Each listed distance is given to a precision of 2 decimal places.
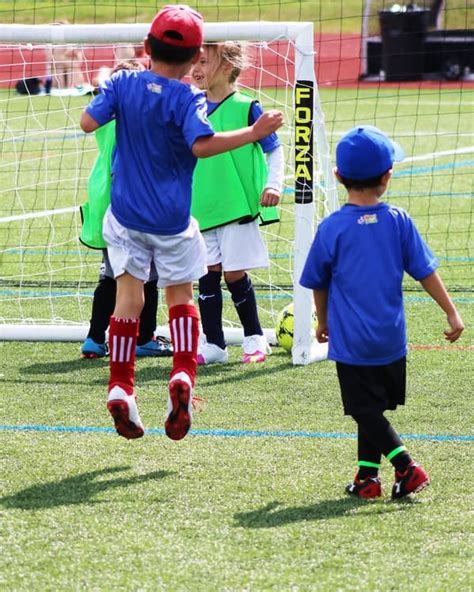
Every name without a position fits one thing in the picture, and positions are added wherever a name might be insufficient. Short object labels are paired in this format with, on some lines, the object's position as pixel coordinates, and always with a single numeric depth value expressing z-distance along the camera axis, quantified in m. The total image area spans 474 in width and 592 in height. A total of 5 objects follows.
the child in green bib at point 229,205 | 14.27
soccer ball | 14.98
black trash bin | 62.22
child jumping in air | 10.03
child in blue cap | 9.32
